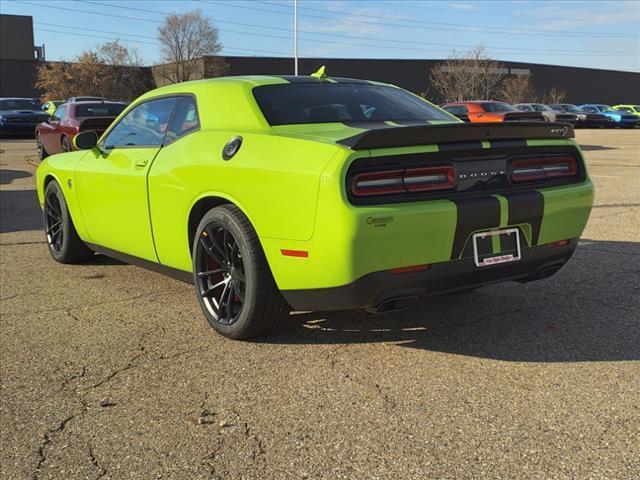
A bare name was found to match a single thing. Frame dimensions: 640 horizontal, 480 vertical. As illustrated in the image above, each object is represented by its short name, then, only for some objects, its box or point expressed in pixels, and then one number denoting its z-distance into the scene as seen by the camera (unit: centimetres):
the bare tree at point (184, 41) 6028
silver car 2871
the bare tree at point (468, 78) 5597
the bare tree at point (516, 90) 5744
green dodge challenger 300
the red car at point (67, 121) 1383
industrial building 5619
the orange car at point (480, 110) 1780
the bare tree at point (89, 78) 4612
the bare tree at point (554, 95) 6359
